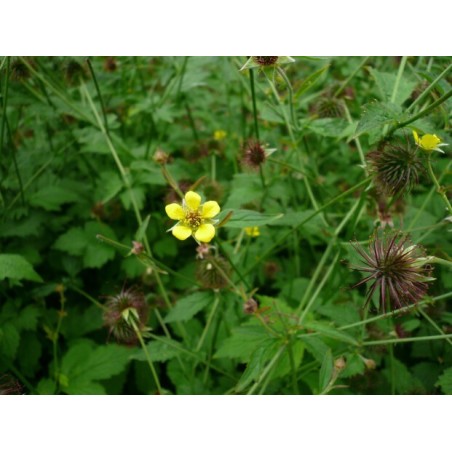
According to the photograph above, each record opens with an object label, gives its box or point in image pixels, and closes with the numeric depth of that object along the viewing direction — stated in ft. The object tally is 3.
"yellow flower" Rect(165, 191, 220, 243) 0.46
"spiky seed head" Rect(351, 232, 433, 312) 0.43
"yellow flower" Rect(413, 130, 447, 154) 0.46
